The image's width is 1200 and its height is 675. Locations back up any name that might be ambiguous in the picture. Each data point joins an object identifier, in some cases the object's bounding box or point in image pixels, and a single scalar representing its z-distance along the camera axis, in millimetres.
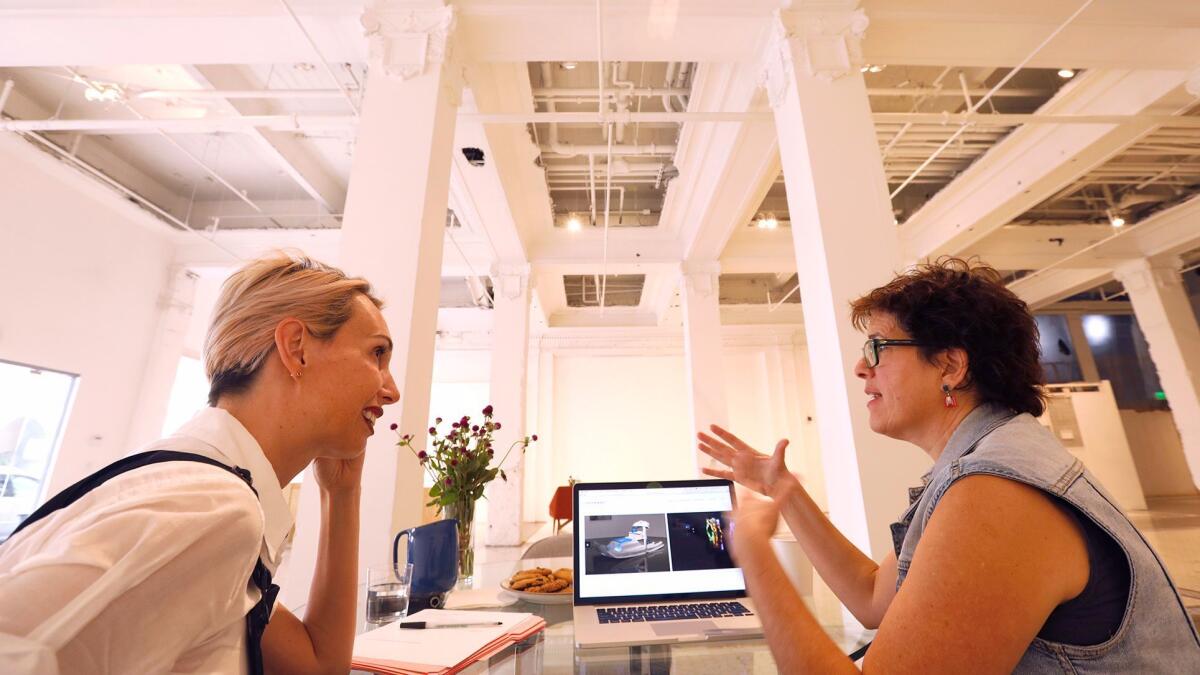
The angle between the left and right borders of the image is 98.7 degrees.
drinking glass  1279
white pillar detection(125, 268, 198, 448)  7371
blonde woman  461
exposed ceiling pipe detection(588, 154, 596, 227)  5777
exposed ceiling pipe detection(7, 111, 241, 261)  5602
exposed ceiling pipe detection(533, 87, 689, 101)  4844
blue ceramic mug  1369
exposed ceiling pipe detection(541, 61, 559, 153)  4766
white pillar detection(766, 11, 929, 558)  2592
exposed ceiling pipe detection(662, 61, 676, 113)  4832
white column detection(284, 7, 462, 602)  2527
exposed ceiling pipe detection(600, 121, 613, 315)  7417
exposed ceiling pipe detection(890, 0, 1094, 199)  3365
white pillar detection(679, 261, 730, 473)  7434
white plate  1432
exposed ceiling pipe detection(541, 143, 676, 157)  5680
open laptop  1276
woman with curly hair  694
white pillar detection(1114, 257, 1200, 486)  7270
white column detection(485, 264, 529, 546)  7156
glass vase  1617
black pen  1138
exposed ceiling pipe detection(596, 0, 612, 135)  3186
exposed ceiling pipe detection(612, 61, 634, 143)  4586
